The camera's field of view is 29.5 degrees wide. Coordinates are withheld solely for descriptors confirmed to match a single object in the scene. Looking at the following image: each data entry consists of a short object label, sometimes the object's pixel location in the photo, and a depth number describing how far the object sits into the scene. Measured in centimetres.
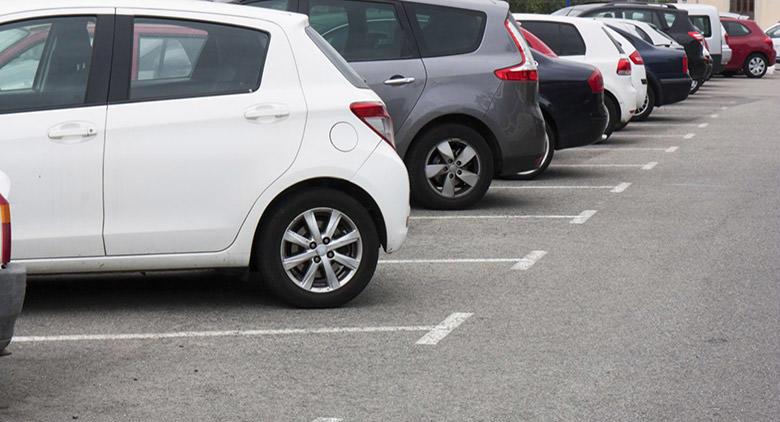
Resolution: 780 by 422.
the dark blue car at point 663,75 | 2205
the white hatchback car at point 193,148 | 732
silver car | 1159
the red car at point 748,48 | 3947
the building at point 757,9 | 7112
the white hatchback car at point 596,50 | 1761
